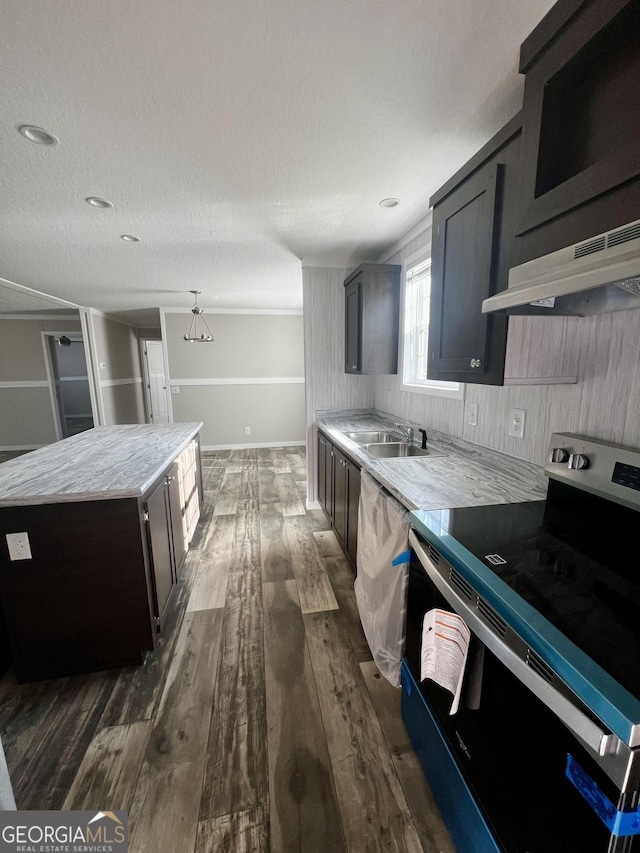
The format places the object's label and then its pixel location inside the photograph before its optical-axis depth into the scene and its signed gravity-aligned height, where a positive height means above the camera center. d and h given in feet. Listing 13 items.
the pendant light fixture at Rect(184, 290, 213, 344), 19.04 +2.24
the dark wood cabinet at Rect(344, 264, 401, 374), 9.02 +1.38
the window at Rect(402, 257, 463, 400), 8.39 +1.07
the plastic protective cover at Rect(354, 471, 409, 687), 4.66 -3.13
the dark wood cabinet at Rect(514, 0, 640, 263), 2.53 +2.09
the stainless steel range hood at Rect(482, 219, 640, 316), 2.20 +0.67
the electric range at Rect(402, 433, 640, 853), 1.76 -1.83
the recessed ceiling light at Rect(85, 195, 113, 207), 6.65 +3.38
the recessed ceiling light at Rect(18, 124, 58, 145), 4.65 +3.33
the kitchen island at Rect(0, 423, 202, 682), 4.81 -2.93
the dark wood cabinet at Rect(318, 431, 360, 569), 7.21 -3.06
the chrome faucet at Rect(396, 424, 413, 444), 8.11 -1.60
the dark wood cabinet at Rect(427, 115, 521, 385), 3.91 +1.43
